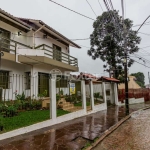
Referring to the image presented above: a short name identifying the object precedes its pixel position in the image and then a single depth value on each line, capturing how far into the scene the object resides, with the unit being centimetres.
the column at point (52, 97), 650
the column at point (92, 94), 1000
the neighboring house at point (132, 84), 2627
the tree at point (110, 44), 1731
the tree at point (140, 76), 6127
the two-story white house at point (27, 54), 944
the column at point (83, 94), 900
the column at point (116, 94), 1444
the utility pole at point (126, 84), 959
